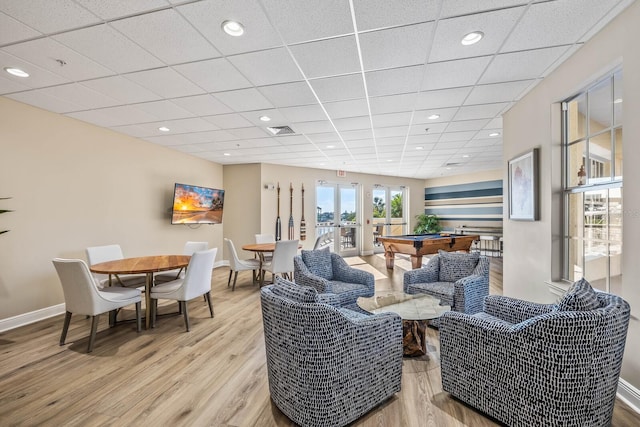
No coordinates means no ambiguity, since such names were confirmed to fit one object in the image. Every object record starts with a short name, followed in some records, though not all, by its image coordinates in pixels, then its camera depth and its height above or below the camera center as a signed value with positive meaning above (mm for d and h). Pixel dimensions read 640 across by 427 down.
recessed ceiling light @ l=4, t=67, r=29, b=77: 2719 +1376
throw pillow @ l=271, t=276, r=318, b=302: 1795 -477
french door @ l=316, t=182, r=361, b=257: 8555 +102
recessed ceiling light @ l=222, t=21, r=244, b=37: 2082 +1399
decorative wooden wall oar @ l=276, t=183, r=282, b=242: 7466 -315
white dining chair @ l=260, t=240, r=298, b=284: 4906 -695
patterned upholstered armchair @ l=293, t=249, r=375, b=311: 3283 -736
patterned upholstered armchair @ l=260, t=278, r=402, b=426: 1695 -864
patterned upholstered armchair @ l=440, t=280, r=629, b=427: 1550 -810
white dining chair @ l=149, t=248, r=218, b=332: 3252 -802
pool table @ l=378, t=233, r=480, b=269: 5443 -517
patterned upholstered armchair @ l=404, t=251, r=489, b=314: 3047 -718
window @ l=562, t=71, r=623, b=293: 2258 +324
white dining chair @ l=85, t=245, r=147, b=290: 3615 -597
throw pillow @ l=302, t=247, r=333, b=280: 3780 -588
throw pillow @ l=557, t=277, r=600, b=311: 1662 -458
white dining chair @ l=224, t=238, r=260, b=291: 4980 -831
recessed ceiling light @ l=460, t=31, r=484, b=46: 2188 +1418
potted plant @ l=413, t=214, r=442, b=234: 10195 -159
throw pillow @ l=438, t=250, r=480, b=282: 3543 -567
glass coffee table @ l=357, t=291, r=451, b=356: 2490 -797
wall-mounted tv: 5688 +264
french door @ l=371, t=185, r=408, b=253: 9664 +259
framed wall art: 3139 +399
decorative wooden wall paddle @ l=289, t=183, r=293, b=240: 7715 +163
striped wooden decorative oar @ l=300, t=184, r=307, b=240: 7949 -328
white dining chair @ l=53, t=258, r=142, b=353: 2734 -787
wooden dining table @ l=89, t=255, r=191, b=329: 3088 -575
